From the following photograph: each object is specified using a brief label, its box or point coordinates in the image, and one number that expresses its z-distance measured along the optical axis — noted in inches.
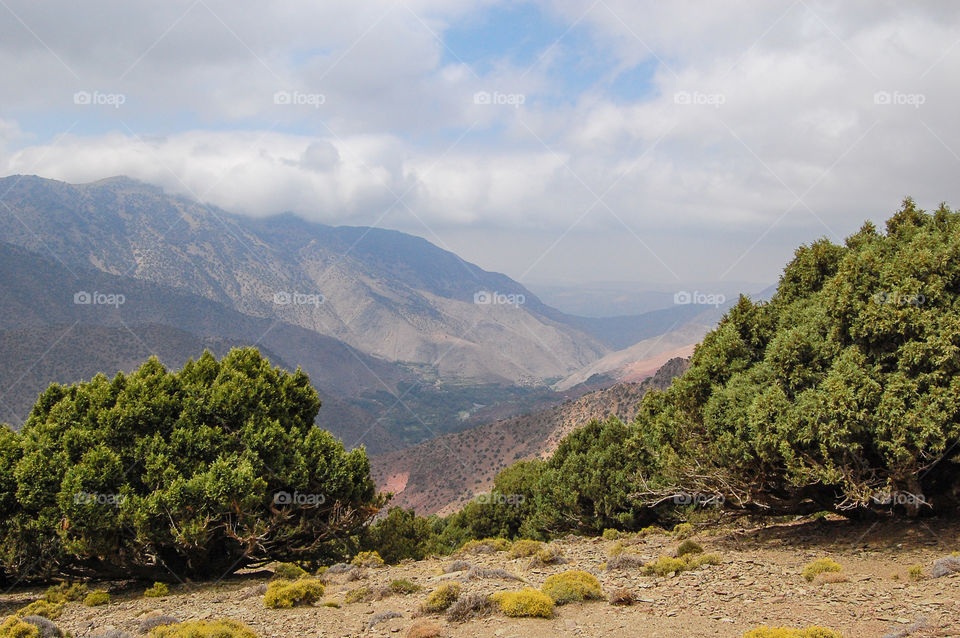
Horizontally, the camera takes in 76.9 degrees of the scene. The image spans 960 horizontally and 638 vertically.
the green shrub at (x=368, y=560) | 804.6
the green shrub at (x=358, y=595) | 596.4
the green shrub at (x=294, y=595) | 584.1
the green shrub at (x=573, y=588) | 501.7
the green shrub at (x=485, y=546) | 876.8
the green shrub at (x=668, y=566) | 577.3
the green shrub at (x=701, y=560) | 584.1
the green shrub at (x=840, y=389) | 556.1
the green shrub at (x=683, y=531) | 828.6
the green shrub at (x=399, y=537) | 1056.2
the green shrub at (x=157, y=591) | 698.2
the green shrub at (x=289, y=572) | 749.3
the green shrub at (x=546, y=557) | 698.2
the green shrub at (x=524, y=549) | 768.3
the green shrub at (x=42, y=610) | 618.8
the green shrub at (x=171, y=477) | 723.4
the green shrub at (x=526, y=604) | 467.2
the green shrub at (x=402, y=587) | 605.0
